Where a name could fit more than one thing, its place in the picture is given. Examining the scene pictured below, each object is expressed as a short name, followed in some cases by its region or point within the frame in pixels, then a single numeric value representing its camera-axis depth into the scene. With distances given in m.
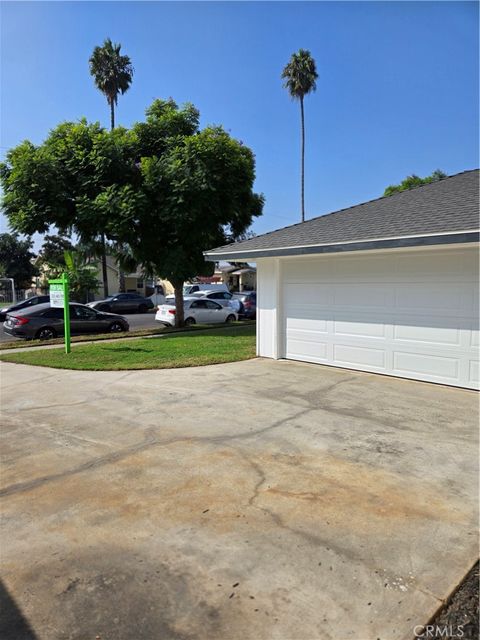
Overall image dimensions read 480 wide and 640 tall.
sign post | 12.62
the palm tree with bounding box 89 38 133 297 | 37.06
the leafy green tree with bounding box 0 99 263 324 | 15.97
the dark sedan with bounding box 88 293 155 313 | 32.19
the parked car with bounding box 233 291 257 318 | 24.97
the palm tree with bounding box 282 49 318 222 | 39.75
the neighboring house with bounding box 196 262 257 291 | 52.69
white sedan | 20.98
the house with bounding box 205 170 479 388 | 7.84
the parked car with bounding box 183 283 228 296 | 35.43
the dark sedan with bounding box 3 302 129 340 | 16.31
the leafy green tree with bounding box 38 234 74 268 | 51.81
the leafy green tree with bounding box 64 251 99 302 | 34.03
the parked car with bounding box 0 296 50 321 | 24.68
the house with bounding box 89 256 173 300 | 51.59
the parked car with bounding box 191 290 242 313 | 28.30
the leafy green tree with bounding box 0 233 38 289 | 54.16
